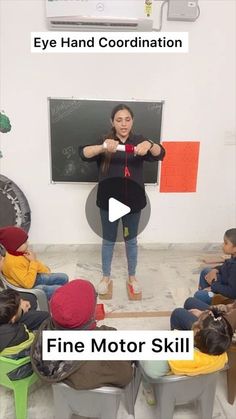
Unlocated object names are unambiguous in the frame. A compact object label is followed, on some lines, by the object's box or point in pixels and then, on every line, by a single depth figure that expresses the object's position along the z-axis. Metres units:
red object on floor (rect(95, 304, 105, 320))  2.15
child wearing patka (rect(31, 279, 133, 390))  1.22
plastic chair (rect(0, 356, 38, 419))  1.36
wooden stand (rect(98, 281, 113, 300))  2.38
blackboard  2.60
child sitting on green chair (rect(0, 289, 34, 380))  1.37
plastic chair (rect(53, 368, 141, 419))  1.24
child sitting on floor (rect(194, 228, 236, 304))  1.82
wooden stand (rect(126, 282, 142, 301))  2.39
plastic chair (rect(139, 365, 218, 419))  1.32
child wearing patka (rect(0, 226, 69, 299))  1.86
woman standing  2.05
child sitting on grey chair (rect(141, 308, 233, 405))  1.29
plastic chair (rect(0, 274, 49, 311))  1.84
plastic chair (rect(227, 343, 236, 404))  1.55
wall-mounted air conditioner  2.29
